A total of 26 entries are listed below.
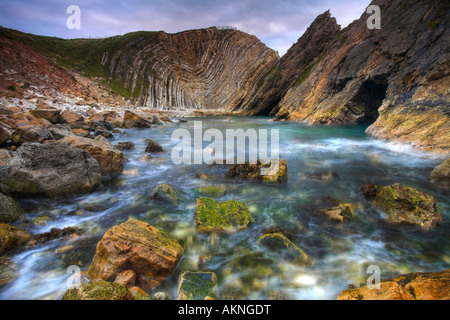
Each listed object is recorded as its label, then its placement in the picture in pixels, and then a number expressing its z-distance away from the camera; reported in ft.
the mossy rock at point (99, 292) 6.77
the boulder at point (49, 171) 15.61
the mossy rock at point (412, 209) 13.20
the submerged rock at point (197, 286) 8.46
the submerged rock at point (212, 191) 18.47
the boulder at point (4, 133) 24.64
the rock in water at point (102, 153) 21.02
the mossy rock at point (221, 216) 13.37
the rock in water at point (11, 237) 10.73
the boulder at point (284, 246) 10.85
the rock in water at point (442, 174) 18.95
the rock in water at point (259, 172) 20.88
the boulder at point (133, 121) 58.11
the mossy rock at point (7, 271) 9.47
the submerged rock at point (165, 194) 17.38
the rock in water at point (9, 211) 12.61
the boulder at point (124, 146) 33.58
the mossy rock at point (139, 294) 7.93
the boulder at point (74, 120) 44.18
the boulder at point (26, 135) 25.25
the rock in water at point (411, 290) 6.51
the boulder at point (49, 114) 40.06
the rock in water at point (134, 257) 9.02
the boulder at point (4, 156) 18.63
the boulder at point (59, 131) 29.63
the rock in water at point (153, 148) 33.16
